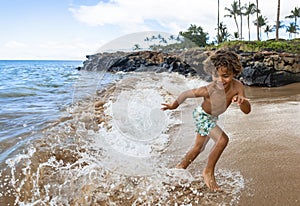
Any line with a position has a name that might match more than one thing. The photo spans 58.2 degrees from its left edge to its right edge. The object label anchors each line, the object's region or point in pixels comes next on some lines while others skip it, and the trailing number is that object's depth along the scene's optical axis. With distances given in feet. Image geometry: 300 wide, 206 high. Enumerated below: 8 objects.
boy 7.60
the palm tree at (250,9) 140.05
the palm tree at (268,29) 157.30
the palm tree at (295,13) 155.02
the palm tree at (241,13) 136.13
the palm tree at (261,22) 146.63
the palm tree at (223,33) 134.98
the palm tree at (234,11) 139.03
